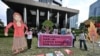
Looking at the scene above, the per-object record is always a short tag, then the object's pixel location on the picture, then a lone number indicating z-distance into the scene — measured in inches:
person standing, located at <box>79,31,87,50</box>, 247.6
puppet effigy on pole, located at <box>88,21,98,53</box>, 227.2
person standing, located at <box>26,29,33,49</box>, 236.3
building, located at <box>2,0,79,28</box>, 639.2
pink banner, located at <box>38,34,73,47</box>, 261.2
